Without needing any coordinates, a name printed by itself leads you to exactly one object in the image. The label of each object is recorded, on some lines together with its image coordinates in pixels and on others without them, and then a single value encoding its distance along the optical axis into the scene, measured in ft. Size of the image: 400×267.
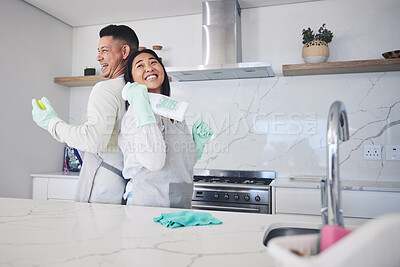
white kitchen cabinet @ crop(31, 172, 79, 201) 8.95
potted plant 8.10
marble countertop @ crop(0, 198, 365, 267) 2.20
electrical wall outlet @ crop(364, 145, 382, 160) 8.23
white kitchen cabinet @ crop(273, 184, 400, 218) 6.73
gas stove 7.52
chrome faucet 1.82
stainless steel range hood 8.74
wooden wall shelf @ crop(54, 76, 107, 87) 9.73
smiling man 4.64
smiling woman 4.32
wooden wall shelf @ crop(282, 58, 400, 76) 7.55
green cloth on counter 3.14
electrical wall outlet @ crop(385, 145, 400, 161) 8.12
